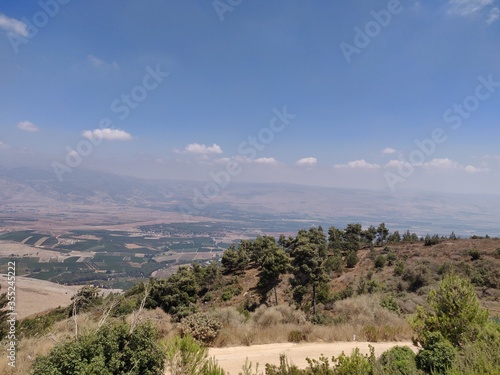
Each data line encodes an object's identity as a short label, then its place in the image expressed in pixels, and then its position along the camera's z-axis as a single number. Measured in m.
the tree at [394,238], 38.41
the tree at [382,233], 38.09
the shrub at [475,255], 24.78
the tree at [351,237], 35.61
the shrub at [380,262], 26.28
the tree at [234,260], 33.72
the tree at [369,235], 38.34
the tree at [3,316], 14.14
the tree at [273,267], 21.62
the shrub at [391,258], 27.16
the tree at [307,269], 19.31
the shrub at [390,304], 14.35
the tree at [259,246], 35.09
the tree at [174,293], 21.78
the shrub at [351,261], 28.81
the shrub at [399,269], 23.22
